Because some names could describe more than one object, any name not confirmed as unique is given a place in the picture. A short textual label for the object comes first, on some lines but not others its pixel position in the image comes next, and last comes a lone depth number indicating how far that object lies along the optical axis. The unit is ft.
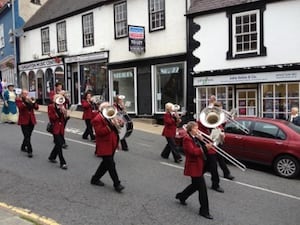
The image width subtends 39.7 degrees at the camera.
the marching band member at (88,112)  43.23
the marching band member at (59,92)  33.02
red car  33.68
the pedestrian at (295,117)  39.11
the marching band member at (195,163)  22.22
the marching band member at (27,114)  34.22
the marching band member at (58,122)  31.17
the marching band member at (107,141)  25.62
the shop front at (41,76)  89.56
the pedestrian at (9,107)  54.39
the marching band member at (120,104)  38.53
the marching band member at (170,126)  36.65
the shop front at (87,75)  77.51
